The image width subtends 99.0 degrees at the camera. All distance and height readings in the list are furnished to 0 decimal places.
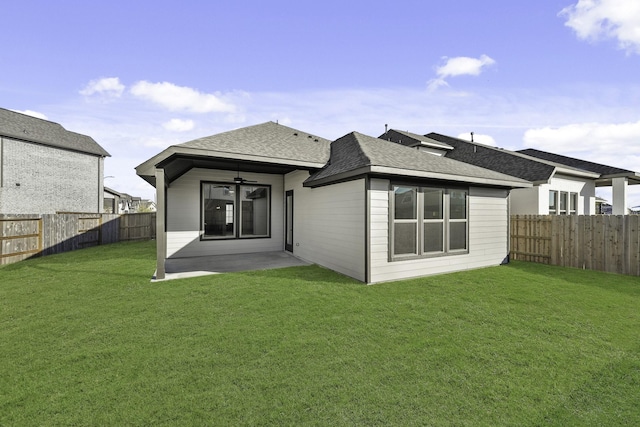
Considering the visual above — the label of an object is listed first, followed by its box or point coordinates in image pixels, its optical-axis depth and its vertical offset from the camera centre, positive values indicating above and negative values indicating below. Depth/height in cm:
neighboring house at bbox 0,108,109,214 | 1742 +346
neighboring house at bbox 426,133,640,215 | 1116 +166
